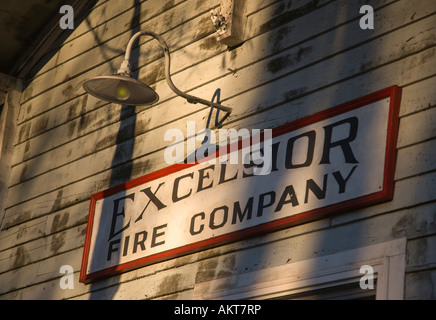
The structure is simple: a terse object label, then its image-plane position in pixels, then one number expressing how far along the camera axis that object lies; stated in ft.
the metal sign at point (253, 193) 31.83
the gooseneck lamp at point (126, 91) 38.73
